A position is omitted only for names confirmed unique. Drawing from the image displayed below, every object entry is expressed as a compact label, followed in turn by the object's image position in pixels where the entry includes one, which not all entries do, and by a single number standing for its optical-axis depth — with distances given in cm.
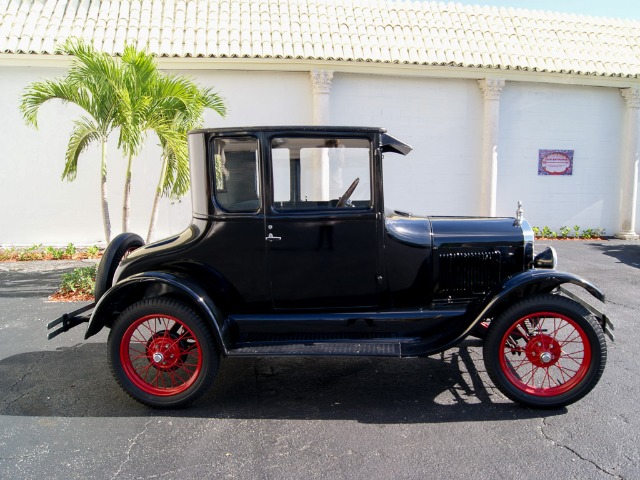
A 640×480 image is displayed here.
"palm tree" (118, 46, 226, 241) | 581
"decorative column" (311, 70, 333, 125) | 941
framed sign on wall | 1069
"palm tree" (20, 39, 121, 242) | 584
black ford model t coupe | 327
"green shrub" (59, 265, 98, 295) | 639
